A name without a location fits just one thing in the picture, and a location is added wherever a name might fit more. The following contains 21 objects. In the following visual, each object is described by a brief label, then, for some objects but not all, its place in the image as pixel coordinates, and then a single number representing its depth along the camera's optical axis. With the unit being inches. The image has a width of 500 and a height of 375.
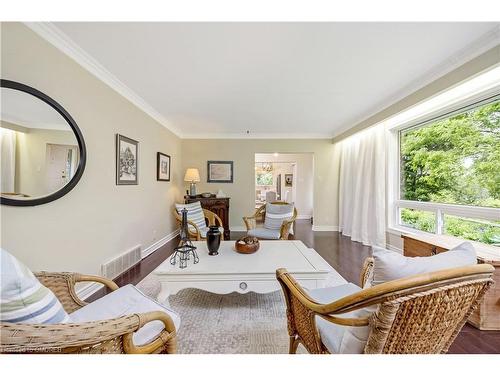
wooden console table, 177.9
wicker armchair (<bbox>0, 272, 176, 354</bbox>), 25.1
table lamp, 185.8
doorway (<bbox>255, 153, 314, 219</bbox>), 300.8
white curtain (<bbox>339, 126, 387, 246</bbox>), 146.6
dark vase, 82.1
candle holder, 74.5
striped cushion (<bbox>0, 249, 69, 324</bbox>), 28.1
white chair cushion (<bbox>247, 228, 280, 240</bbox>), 133.4
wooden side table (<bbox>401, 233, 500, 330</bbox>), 64.0
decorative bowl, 85.0
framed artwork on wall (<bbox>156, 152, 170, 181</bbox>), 151.9
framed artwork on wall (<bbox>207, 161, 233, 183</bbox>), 207.6
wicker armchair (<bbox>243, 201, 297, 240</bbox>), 130.2
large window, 89.0
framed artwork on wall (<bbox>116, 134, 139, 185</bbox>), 104.8
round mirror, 57.6
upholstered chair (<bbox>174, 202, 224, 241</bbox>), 124.2
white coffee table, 67.6
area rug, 57.7
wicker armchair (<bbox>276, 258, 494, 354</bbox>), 28.4
